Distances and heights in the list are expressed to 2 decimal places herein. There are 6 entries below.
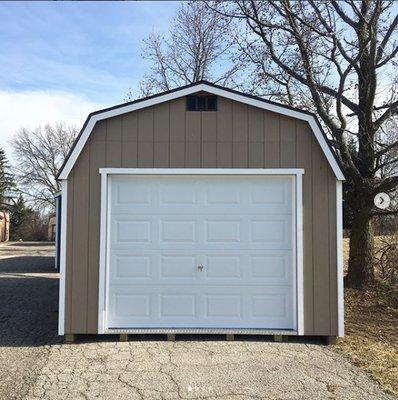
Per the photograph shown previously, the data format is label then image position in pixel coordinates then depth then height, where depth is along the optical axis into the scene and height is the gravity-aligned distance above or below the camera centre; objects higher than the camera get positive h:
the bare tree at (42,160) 48.88 +7.27
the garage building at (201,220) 6.81 +0.18
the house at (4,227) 39.59 +0.35
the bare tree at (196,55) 19.62 +7.38
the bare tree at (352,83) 10.28 +3.34
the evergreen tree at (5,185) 47.88 +4.74
